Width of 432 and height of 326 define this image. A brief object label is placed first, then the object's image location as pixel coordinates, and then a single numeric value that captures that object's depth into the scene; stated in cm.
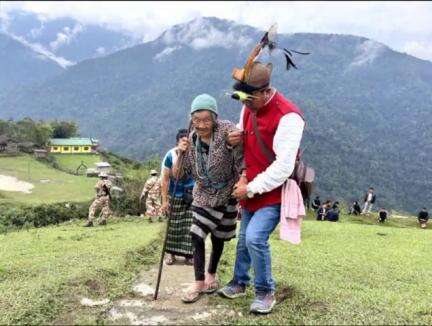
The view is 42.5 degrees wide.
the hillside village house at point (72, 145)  9531
